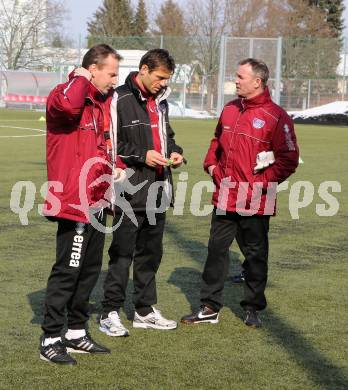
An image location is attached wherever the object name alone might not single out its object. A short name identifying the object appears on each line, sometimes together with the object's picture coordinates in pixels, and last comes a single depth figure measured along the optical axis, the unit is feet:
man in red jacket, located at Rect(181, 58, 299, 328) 19.75
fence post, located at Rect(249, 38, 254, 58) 144.66
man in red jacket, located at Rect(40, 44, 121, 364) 16.35
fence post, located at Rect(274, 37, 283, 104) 142.31
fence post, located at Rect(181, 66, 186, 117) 159.10
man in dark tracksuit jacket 18.61
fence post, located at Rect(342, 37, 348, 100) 158.71
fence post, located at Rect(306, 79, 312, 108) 157.17
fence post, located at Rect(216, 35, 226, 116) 144.66
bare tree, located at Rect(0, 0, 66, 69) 216.74
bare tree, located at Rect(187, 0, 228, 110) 165.58
